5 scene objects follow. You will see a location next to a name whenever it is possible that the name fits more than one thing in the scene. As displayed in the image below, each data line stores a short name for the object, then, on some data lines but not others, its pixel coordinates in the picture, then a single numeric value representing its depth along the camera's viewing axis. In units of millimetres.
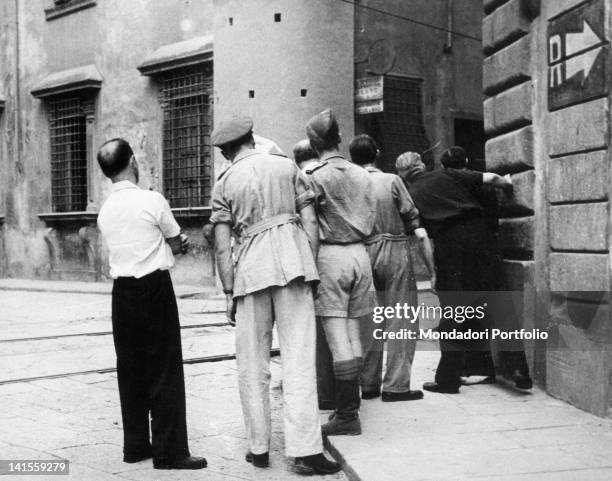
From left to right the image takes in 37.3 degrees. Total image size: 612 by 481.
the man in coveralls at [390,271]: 5762
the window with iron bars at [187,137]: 14594
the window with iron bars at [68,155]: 17094
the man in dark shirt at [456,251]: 6039
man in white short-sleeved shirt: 4441
